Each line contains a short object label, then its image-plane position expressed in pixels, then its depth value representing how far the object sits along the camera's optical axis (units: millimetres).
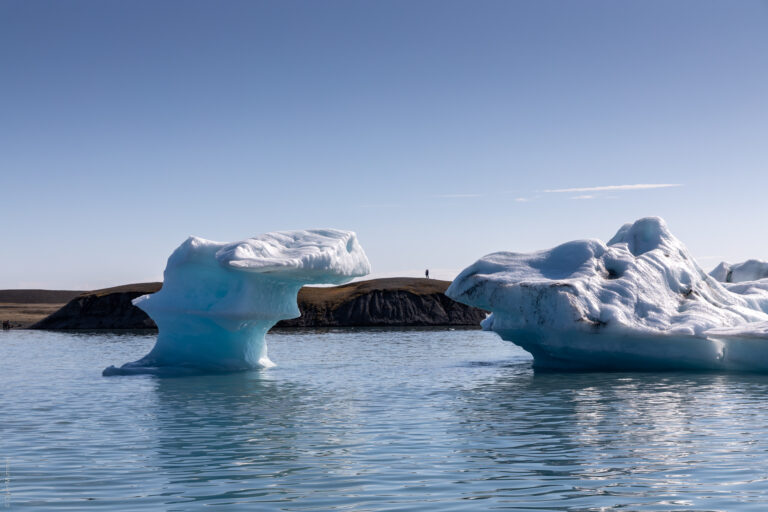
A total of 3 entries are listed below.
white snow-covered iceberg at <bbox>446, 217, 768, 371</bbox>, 21703
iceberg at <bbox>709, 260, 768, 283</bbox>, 34812
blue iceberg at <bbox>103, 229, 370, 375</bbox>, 22938
